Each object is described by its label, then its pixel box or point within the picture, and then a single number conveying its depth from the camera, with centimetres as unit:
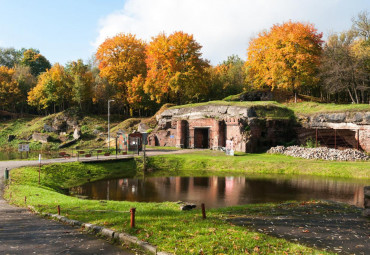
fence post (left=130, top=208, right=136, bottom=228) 916
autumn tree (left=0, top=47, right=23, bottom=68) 8788
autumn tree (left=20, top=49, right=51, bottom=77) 8358
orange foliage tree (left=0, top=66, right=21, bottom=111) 6512
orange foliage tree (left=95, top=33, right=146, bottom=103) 5819
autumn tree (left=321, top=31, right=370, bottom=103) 4234
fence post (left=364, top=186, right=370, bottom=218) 1188
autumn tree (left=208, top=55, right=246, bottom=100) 6303
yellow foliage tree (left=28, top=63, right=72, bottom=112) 6066
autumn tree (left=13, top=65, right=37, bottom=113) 6844
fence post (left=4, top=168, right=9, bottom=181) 2153
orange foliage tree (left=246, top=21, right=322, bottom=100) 4597
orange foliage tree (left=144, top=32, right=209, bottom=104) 4925
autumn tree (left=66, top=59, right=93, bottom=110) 5850
